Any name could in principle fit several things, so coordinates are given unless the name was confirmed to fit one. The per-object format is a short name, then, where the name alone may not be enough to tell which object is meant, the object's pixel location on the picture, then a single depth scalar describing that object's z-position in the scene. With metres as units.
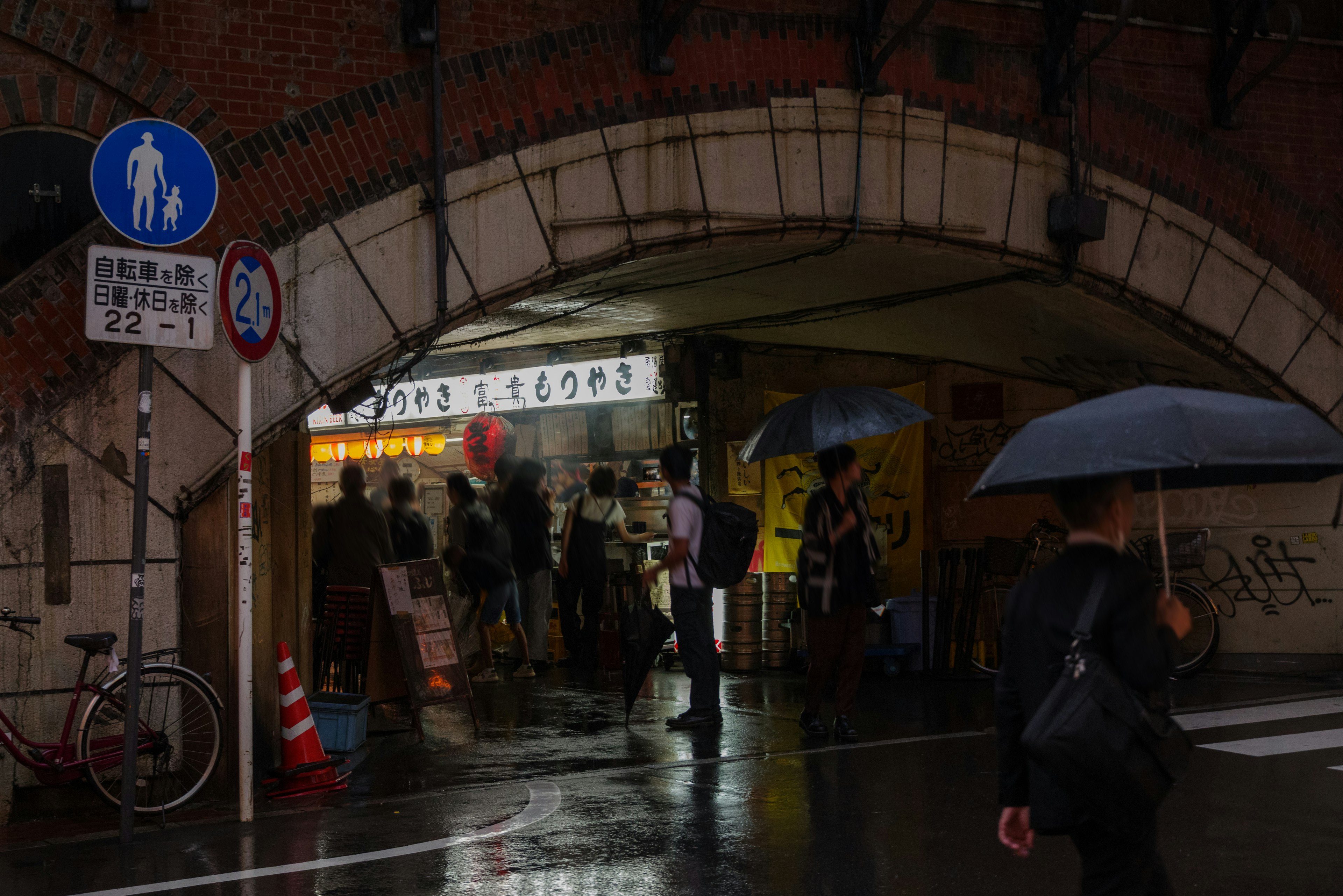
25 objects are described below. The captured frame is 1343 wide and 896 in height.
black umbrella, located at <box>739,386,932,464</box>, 9.45
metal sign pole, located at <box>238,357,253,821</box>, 7.20
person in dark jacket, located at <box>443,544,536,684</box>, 12.88
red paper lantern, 15.77
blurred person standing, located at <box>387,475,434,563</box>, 12.84
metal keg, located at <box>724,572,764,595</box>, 13.77
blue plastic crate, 9.03
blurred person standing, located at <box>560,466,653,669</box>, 14.05
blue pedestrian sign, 6.71
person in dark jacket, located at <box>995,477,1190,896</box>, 3.44
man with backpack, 9.63
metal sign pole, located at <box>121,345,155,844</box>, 6.80
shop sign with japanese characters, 15.06
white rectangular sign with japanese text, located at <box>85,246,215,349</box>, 6.73
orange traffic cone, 7.93
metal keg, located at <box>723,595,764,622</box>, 13.77
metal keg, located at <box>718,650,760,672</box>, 13.73
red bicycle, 7.14
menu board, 9.83
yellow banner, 13.76
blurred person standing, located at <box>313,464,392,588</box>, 11.26
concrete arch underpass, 7.99
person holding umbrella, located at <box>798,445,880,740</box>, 9.05
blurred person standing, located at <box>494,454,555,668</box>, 13.80
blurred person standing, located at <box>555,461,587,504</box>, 15.17
